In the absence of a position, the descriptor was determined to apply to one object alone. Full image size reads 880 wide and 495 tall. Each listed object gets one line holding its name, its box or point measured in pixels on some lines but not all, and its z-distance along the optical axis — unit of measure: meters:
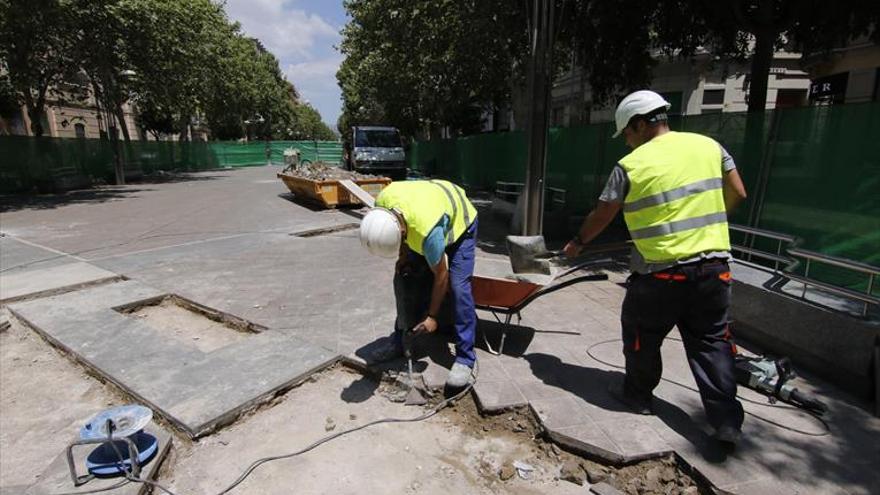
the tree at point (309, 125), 92.84
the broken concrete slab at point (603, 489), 2.46
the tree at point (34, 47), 12.63
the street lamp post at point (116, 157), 21.58
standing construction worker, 2.56
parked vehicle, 18.36
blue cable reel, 2.49
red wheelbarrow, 3.56
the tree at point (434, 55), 11.43
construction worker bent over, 2.88
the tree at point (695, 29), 7.52
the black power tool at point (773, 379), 3.07
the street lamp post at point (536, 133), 7.35
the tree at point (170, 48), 17.03
